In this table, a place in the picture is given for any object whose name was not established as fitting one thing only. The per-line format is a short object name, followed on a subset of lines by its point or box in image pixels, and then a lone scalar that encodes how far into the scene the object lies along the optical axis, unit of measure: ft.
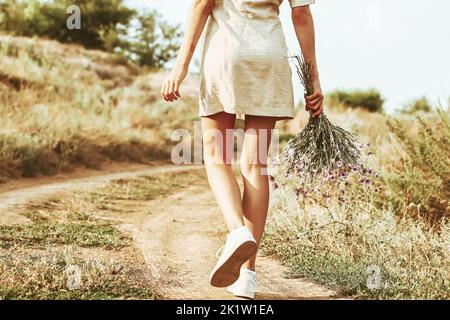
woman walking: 10.34
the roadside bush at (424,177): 18.37
